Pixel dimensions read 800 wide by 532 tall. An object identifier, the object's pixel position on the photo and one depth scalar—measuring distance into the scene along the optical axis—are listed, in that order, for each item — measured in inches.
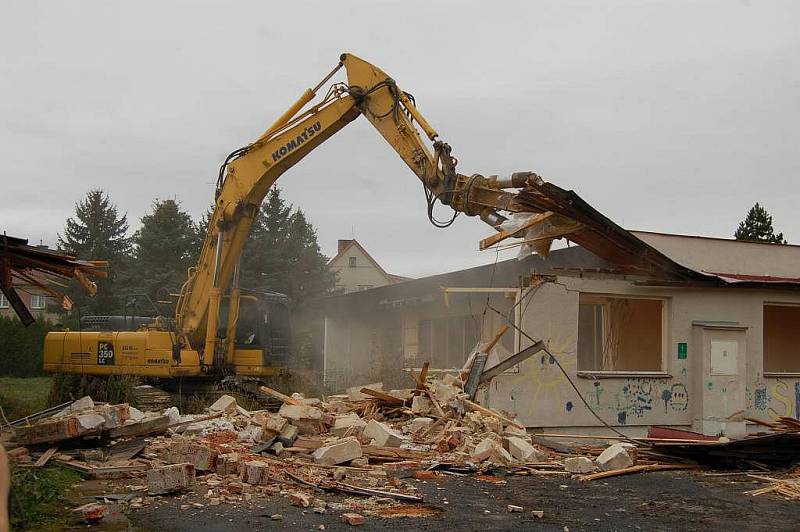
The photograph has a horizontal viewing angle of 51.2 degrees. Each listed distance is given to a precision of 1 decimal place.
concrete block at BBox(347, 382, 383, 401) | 589.9
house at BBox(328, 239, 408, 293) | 2608.3
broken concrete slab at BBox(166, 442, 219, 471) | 397.4
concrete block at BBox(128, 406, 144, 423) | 502.1
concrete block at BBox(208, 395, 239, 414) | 561.3
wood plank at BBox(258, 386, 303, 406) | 584.9
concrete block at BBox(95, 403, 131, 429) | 461.4
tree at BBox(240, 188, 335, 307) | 1736.0
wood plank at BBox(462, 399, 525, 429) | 524.1
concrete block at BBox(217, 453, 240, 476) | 393.7
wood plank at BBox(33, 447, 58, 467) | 406.3
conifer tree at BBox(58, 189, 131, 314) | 1923.0
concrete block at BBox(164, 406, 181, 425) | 530.3
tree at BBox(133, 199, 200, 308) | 1744.6
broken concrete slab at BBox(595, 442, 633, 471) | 449.7
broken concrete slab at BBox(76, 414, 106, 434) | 446.0
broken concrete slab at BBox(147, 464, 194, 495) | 356.2
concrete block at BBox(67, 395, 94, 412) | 534.3
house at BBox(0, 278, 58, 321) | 1956.3
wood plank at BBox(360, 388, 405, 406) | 565.0
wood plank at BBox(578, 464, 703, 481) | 435.4
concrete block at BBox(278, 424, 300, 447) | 478.1
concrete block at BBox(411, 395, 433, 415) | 545.0
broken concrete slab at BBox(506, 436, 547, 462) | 460.8
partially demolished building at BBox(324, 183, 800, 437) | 575.4
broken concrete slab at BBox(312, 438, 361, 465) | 429.1
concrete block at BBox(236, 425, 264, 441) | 493.6
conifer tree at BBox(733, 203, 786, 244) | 1500.0
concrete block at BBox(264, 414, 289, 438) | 488.4
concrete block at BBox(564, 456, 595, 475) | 444.1
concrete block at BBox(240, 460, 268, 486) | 374.0
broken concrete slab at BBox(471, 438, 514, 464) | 454.0
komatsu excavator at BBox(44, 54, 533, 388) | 596.1
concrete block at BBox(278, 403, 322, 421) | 505.7
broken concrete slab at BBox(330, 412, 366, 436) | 504.7
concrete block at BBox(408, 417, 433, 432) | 512.9
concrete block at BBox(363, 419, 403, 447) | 473.7
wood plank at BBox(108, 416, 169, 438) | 471.8
